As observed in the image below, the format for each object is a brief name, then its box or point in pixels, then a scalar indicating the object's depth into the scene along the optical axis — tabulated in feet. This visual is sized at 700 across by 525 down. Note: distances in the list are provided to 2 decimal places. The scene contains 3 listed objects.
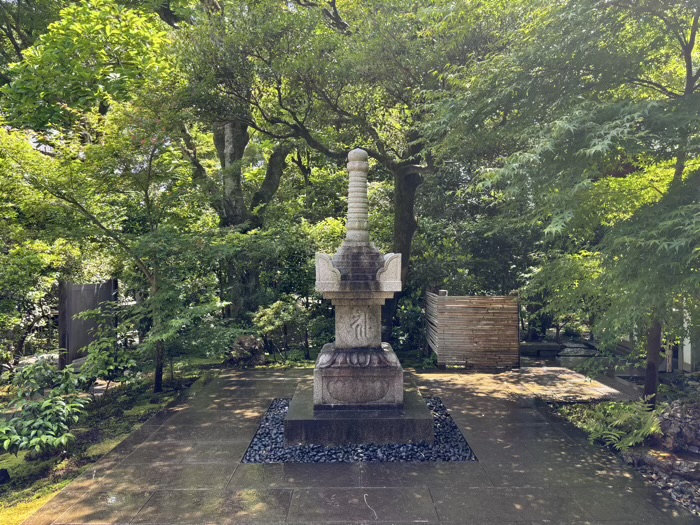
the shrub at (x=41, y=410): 16.87
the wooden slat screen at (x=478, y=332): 33.60
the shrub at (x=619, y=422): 18.61
